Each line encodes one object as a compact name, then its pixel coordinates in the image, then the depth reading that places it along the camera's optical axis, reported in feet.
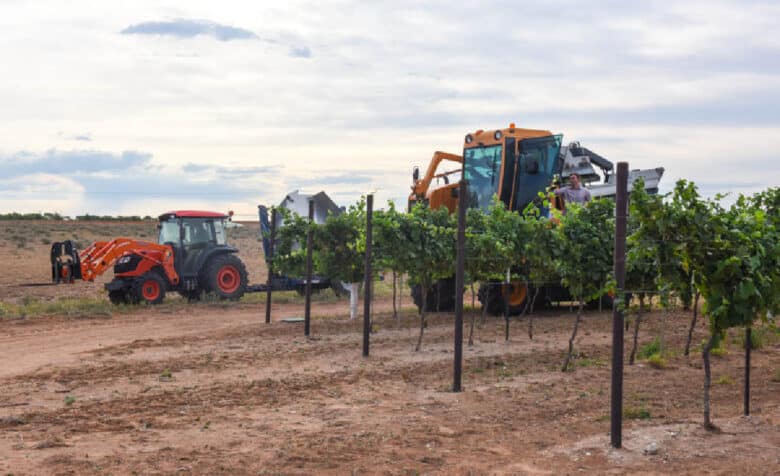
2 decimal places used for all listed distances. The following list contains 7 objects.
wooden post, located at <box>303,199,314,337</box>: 47.06
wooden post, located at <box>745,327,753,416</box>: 27.94
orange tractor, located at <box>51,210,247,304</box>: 61.46
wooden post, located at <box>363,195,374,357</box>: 38.93
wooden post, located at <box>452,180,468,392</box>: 31.19
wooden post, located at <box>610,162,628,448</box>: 22.63
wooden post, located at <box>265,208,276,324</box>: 54.24
